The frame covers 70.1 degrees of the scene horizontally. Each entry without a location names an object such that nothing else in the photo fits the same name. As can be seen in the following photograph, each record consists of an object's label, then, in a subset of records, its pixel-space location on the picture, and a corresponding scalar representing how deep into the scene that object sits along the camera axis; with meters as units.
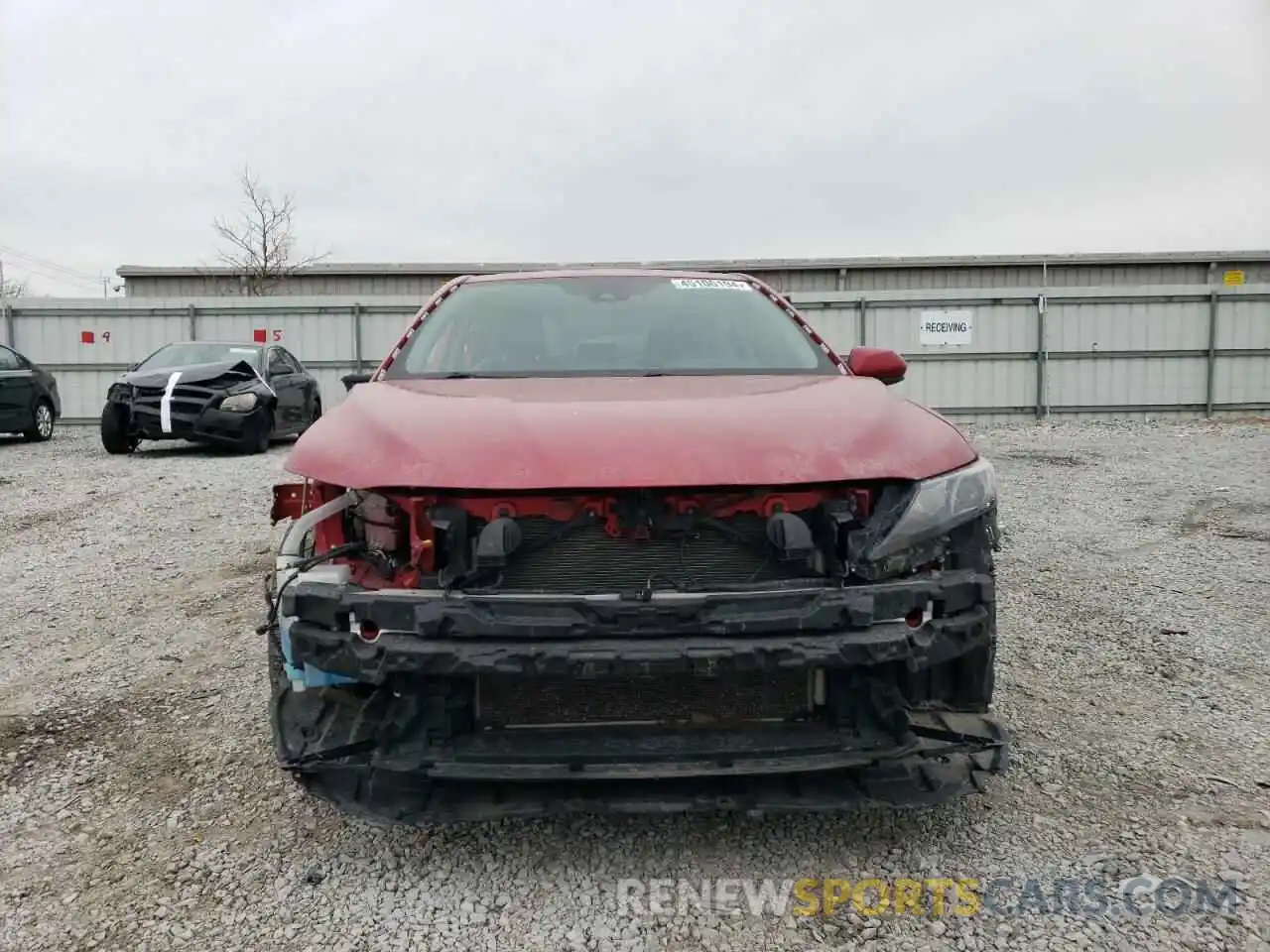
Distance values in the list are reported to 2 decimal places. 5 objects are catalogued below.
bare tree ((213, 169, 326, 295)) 23.64
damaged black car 9.95
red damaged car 2.00
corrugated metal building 21.66
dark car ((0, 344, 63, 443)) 11.20
